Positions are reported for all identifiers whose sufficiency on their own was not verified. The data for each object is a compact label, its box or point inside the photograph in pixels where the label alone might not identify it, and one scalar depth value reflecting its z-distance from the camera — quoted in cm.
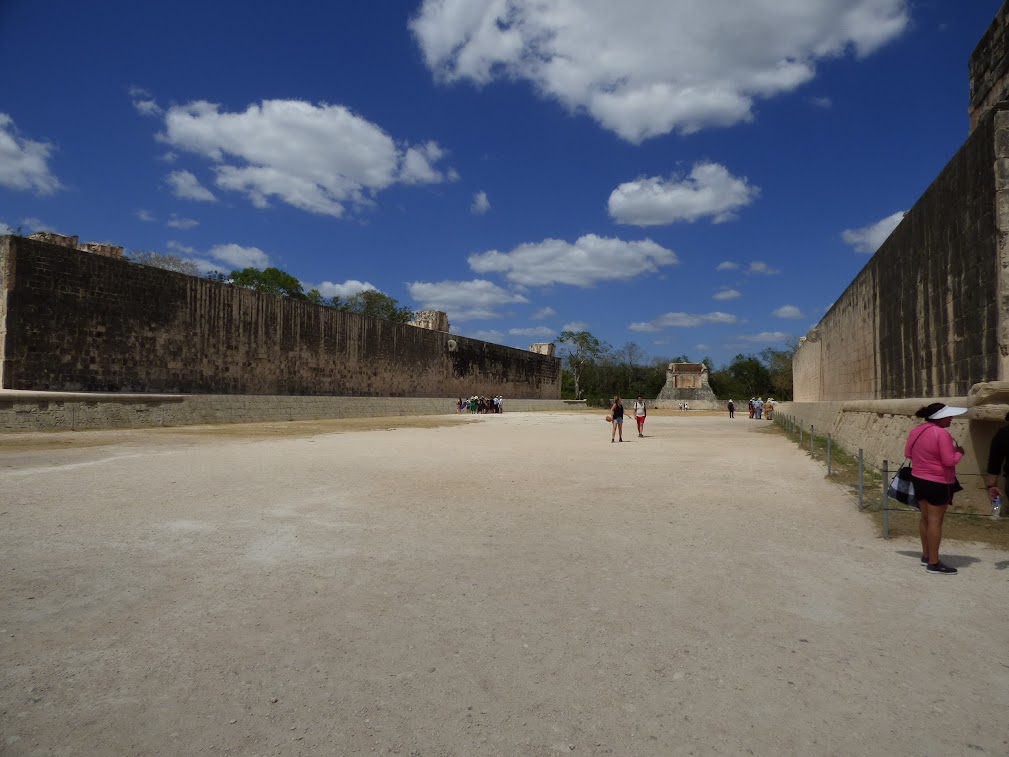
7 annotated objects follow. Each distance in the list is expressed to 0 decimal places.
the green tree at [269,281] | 4031
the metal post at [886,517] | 448
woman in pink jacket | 368
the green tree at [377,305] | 5000
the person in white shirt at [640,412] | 1569
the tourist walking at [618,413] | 1345
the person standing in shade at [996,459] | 454
